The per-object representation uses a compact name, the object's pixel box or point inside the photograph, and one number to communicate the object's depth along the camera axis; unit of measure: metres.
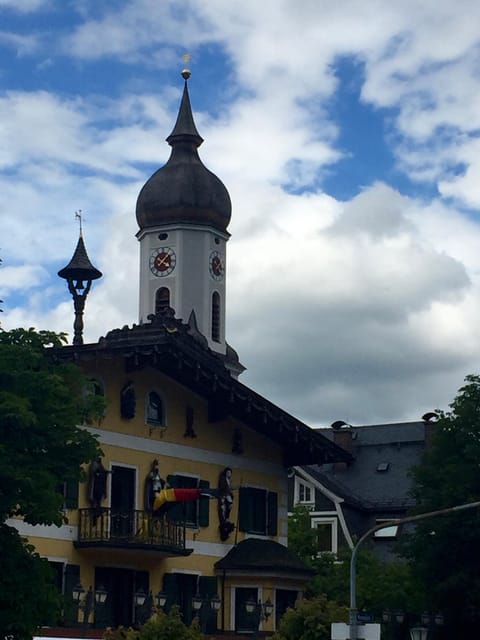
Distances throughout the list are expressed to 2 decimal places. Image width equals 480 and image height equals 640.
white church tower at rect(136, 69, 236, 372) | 81.69
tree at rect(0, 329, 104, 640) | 30.45
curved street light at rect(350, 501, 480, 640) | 28.78
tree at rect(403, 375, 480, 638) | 48.09
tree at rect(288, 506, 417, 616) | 57.53
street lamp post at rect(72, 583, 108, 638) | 38.59
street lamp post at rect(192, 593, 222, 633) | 43.41
